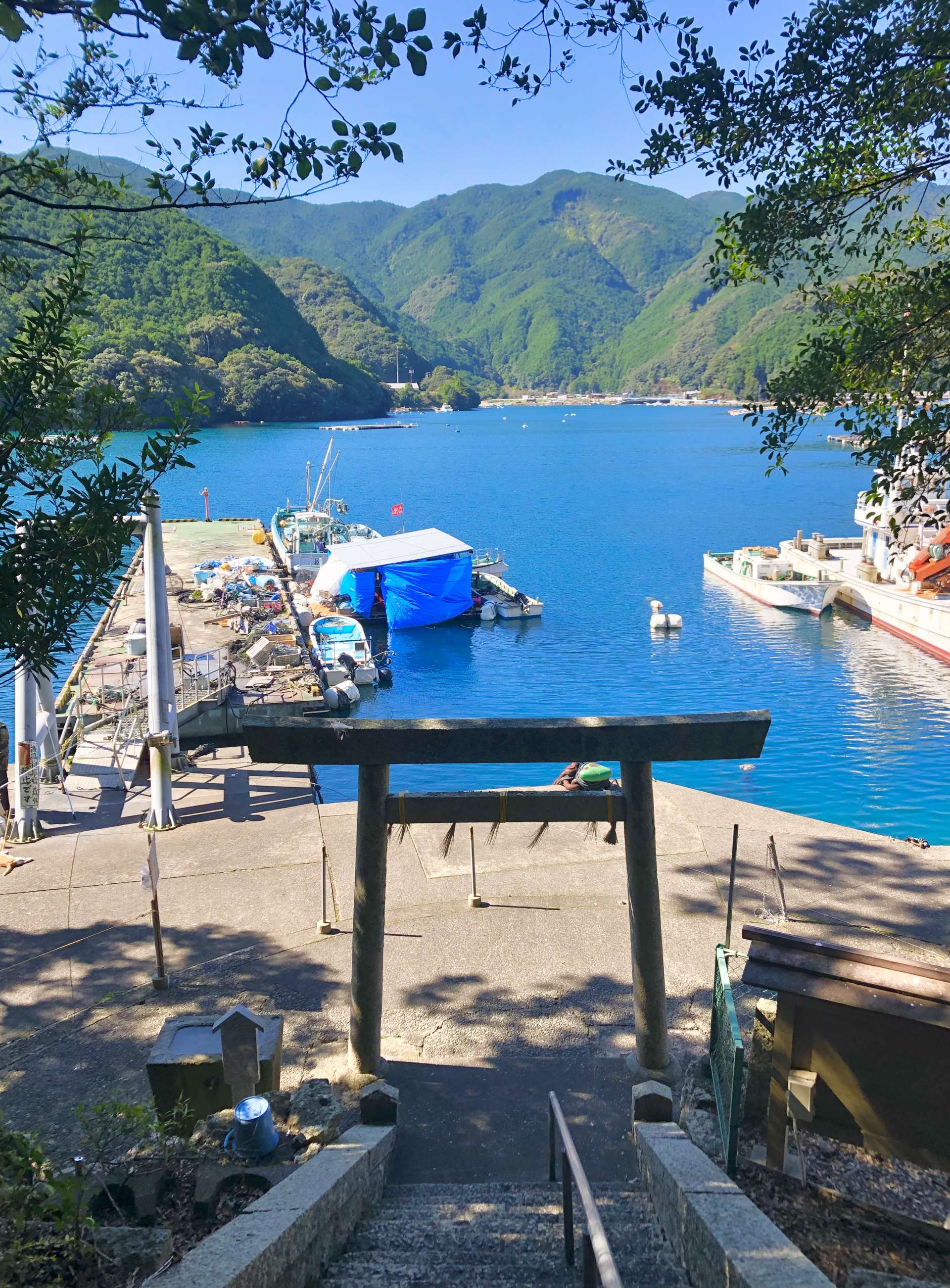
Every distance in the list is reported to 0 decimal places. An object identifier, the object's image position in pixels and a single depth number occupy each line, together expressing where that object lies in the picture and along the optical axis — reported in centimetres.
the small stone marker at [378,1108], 620
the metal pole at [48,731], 1452
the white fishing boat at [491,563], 4616
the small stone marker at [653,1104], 591
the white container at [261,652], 2770
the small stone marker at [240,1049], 620
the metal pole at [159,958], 869
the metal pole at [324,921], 985
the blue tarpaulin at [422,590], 3953
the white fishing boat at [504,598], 4084
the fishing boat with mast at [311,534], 4531
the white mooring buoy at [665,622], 3806
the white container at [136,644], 2575
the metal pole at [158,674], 1312
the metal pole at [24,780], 1302
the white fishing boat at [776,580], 4122
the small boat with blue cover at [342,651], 2989
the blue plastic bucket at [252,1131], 560
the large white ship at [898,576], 3547
